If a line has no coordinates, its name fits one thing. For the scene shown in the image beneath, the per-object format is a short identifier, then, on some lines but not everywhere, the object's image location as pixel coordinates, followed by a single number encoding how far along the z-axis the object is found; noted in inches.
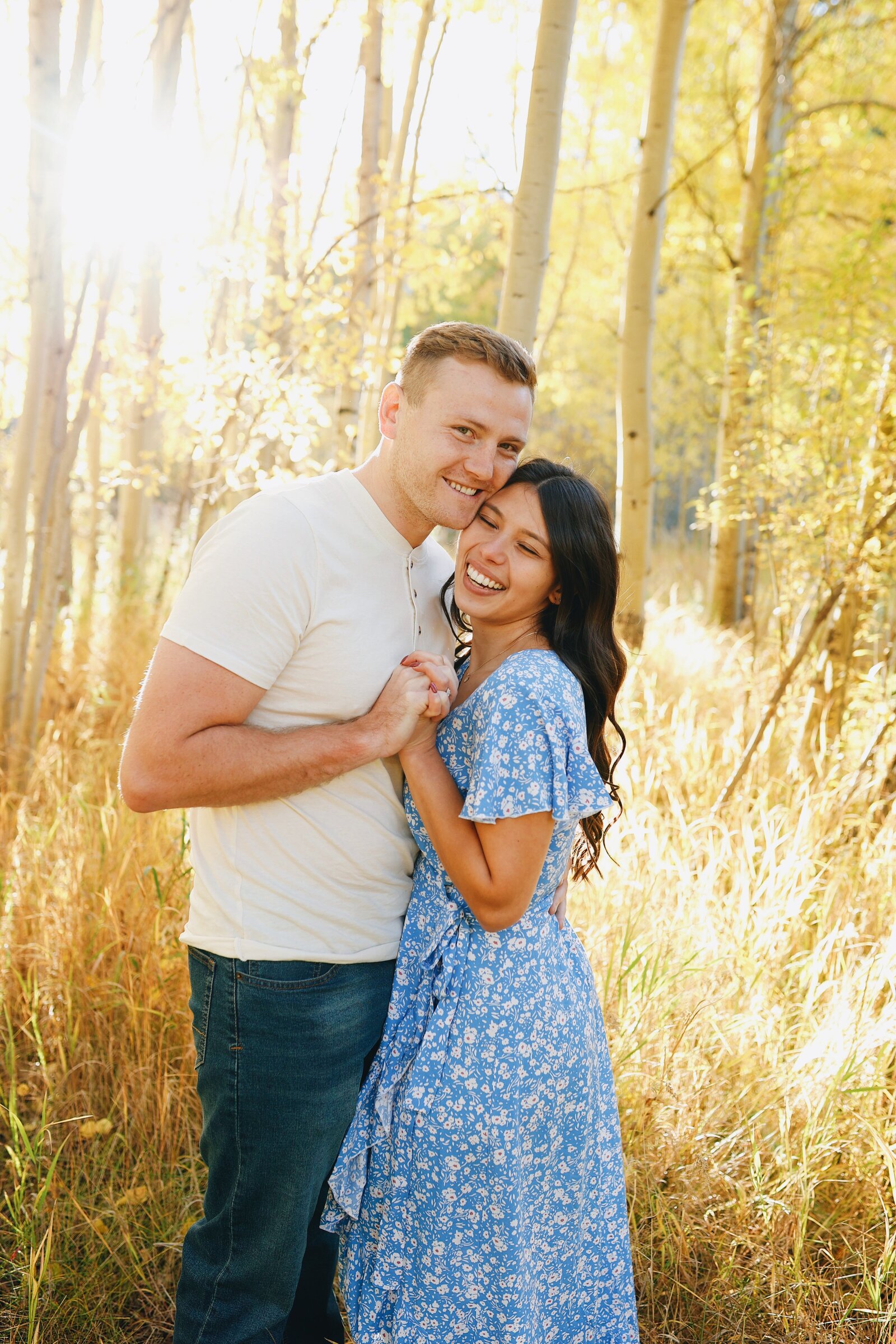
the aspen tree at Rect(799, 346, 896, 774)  167.5
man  61.9
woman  64.6
